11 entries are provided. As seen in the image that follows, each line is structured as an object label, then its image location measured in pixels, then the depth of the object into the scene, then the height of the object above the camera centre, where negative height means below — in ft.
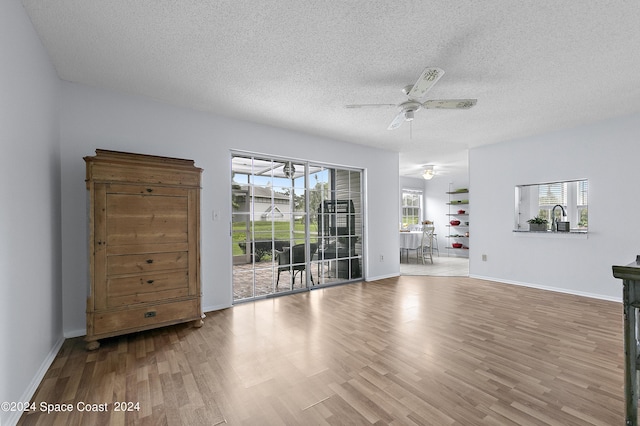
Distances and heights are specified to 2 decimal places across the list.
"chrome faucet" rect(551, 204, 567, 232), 14.85 -0.46
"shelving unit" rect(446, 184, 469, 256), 28.31 -0.79
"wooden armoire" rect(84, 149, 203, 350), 8.10 -0.85
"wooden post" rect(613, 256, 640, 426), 4.52 -2.15
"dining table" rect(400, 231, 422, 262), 23.95 -2.41
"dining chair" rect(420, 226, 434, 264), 24.70 -2.43
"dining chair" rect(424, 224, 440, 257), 30.23 -3.23
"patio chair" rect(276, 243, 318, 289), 13.99 -2.34
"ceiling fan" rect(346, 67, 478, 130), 7.15 +3.51
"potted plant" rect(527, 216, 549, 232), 15.14 -0.68
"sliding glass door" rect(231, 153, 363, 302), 12.88 -0.57
